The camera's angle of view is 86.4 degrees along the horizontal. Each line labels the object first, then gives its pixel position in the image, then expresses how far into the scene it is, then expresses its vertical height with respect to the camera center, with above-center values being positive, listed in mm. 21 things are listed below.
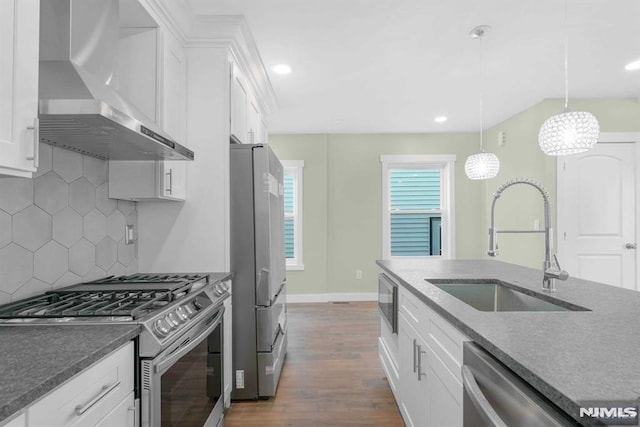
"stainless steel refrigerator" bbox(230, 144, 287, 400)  2328 -356
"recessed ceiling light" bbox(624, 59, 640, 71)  3072 +1412
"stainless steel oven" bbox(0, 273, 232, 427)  1172 -426
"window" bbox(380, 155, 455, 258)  5426 +169
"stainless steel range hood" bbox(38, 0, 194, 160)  1215 +521
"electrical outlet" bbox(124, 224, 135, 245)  2135 -101
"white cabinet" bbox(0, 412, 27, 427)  696 -426
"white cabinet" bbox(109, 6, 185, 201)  1981 +733
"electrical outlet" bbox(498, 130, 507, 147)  4633 +1114
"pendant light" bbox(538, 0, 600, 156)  2018 +526
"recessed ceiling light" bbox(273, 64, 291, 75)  3013 +1353
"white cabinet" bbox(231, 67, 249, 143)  2457 +861
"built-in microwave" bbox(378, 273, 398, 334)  2156 -561
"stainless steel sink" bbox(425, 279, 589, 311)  1761 -404
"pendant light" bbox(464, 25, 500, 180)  3033 +480
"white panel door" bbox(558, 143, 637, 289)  3863 -13
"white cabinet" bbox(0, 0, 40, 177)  991 +402
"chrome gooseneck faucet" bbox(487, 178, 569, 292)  1481 -156
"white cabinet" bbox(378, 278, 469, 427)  1203 -638
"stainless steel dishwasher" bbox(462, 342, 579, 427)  695 -421
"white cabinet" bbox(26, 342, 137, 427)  805 -483
